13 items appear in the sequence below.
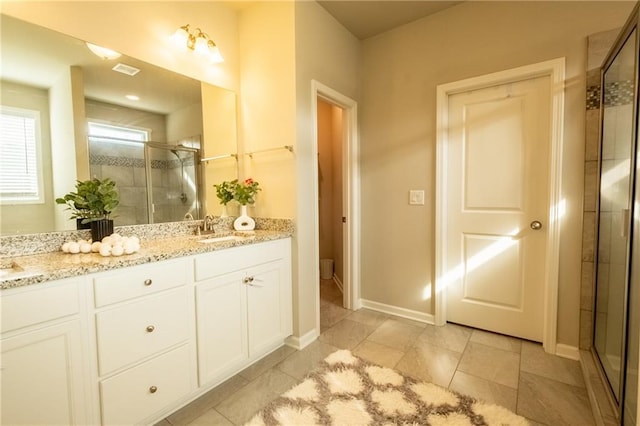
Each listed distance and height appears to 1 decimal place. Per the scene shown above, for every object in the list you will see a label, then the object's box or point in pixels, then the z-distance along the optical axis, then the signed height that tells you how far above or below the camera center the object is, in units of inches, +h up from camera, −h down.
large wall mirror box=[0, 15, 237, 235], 56.1 +18.0
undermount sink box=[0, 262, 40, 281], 40.0 -10.2
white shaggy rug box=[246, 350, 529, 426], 56.4 -43.4
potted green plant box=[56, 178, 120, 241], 59.7 +0.0
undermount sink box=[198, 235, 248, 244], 70.1 -9.7
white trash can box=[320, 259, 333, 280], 162.1 -39.3
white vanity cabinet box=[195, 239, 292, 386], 63.1 -25.9
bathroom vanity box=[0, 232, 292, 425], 40.6 -22.9
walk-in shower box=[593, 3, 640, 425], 50.2 -7.4
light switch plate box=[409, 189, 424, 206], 100.2 +0.5
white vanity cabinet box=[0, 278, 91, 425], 38.9 -22.1
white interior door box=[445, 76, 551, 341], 82.9 -2.7
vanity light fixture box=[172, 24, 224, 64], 77.3 +44.6
